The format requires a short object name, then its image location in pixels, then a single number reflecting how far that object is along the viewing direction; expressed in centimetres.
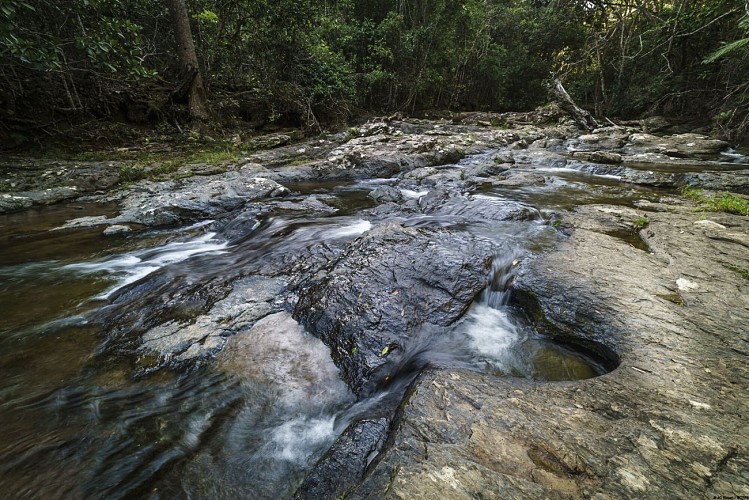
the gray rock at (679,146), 948
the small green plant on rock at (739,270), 278
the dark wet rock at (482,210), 466
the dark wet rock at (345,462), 159
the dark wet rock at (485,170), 785
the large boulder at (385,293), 246
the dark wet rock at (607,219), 413
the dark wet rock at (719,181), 594
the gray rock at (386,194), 650
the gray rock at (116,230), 500
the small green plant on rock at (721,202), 434
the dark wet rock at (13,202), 578
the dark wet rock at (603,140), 1099
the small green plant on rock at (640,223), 409
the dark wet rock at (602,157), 860
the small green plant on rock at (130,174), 752
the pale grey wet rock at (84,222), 530
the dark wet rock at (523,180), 688
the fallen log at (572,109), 1474
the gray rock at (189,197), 554
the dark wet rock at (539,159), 903
